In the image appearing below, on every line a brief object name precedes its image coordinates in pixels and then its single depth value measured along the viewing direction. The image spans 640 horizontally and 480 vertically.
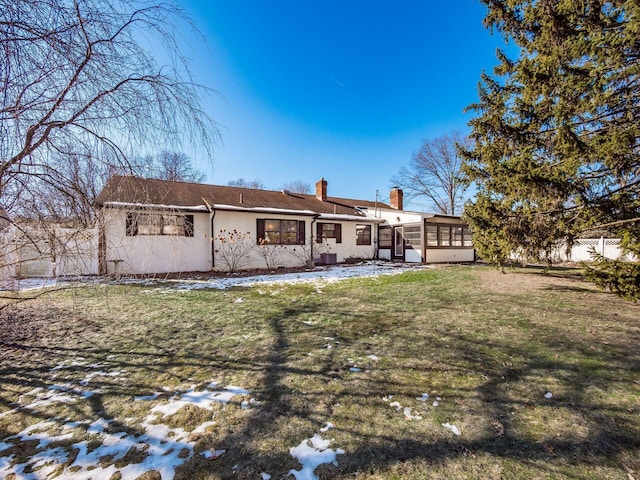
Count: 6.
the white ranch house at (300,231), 11.35
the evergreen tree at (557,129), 4.94
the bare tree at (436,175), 27.08
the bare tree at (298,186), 40.78
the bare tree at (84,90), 1.89
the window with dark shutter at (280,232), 12.44
